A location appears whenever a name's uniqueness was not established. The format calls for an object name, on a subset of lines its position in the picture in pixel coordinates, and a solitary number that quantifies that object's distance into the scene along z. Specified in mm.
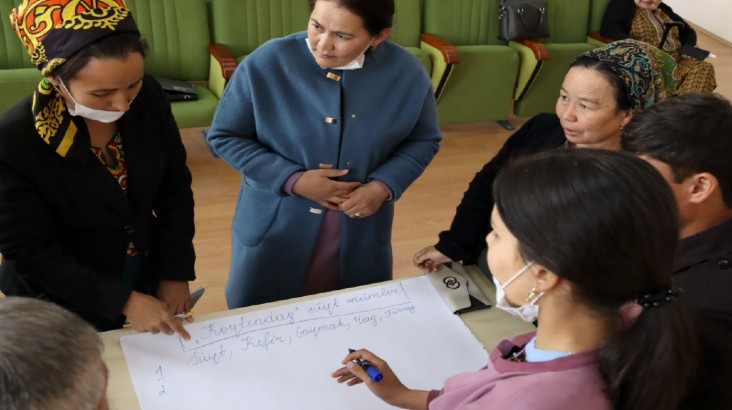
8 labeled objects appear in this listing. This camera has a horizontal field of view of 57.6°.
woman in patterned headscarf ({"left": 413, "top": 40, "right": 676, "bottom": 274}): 1649
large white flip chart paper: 1299
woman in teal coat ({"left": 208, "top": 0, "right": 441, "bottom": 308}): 1651
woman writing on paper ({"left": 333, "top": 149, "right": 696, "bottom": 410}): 855
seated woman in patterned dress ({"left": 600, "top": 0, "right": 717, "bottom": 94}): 4488
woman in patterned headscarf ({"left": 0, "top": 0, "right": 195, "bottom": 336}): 1265
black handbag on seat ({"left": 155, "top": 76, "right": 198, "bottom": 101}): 3686
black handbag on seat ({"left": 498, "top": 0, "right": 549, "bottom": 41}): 4496
